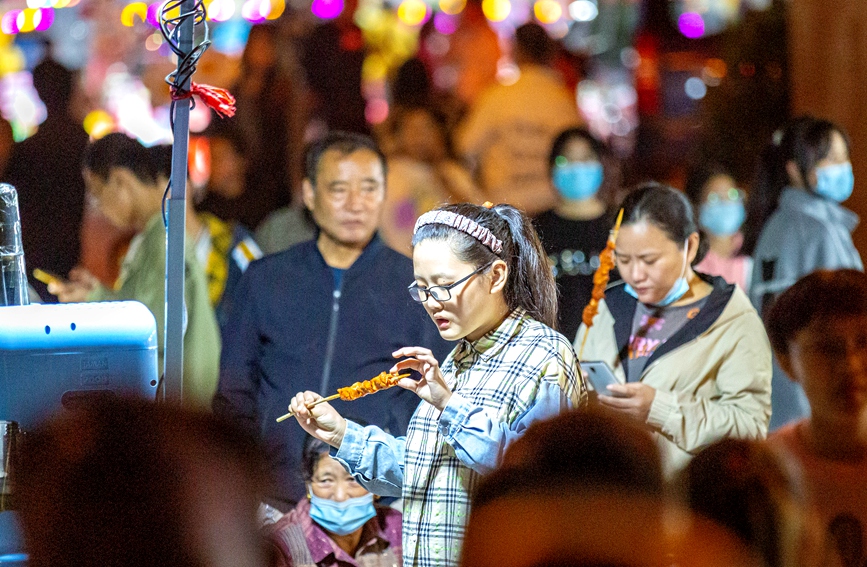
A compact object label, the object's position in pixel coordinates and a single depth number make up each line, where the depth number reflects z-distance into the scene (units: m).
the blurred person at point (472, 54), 15.09
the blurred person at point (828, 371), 5.55
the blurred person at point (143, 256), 8.69
